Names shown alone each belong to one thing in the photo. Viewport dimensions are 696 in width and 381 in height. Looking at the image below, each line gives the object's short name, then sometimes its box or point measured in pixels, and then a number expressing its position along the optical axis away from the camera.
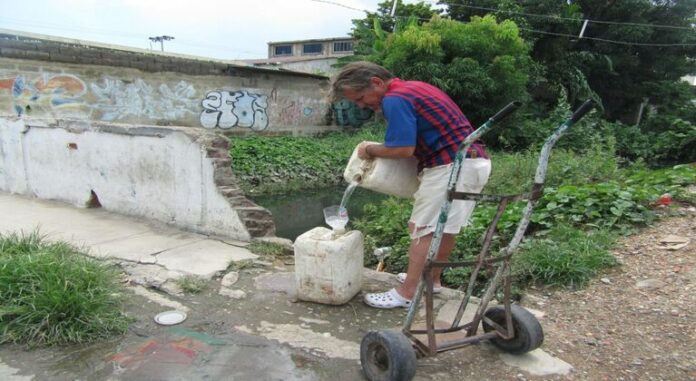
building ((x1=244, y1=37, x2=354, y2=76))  24.94
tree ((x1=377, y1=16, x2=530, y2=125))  13.12
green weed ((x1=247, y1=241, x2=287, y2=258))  4.06
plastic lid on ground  2.84
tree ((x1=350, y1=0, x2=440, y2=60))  16.14
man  2.60
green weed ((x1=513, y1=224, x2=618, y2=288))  3.52
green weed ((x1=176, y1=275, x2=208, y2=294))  3.29
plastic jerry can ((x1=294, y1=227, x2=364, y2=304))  2.93
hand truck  2.07
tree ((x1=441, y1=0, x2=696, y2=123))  16.23
